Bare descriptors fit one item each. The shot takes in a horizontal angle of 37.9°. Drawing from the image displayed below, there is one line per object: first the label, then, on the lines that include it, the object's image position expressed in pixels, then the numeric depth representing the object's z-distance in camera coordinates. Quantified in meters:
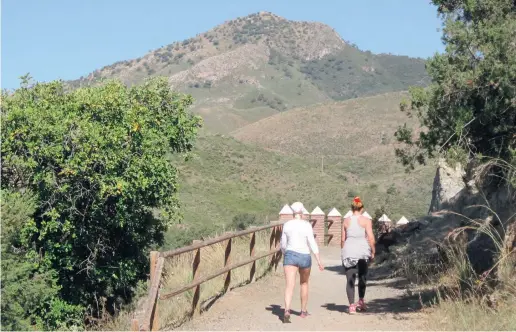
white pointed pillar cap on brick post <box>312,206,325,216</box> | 31.82
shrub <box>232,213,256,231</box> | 41.54
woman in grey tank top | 11.66
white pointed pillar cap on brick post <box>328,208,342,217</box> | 32.47
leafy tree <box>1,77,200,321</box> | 16.14
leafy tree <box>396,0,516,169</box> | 11.84
